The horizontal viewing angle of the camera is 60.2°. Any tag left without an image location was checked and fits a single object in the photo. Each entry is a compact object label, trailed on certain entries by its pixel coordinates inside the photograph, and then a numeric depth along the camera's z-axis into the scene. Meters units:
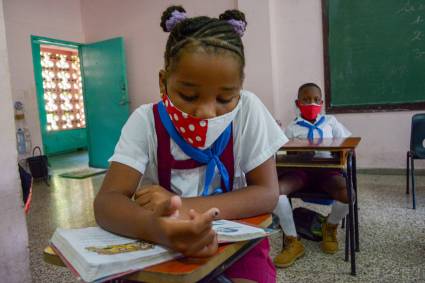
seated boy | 2.01
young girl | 0.66
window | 8.38
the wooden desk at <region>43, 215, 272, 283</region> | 0.51
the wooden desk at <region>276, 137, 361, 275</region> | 1.83
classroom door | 5.35
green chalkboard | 3.85
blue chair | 2.97
